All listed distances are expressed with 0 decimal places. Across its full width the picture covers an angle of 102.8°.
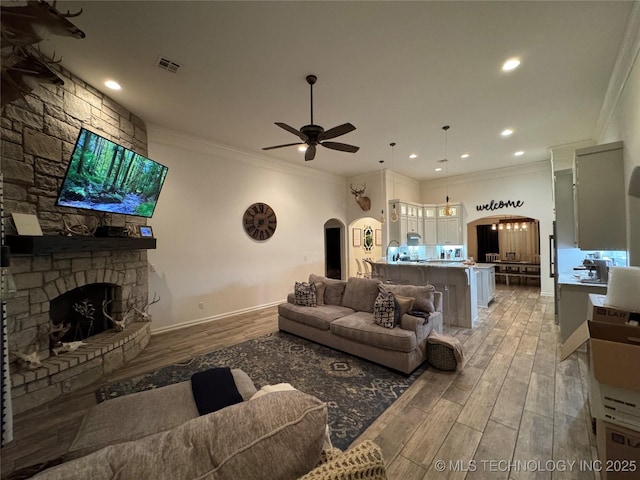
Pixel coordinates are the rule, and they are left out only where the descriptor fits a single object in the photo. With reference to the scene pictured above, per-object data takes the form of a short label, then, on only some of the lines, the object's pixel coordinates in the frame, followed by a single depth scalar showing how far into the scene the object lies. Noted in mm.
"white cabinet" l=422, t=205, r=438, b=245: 8273
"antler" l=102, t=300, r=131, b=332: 3527
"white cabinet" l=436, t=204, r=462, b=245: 7848
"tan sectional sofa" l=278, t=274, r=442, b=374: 2945
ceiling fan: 3006
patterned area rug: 2320
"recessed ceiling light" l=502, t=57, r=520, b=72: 2871
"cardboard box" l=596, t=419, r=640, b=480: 1481
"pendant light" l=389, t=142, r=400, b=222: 5412
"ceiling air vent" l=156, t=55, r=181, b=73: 2787
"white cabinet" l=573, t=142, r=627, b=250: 3156
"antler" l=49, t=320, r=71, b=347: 2852
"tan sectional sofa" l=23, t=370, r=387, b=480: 655
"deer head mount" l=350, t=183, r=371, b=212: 7523
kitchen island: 4461
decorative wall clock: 5664
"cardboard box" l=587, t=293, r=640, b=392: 1489
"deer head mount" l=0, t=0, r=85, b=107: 1469
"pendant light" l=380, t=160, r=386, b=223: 7301
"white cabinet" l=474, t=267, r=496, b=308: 5465
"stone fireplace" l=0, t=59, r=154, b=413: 2535
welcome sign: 7008
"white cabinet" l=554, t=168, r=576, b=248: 4312
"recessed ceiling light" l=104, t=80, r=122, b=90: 3199
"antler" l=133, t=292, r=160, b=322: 3936
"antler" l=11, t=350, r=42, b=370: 2514
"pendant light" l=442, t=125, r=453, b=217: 4681
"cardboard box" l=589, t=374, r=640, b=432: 1500
